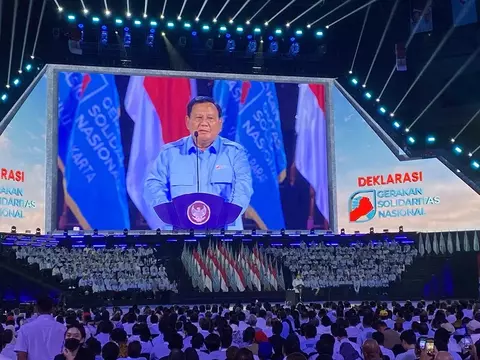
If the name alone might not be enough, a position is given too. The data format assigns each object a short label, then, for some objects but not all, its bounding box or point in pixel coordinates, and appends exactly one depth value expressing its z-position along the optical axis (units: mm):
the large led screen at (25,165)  26891
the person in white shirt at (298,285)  26370
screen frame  27969
